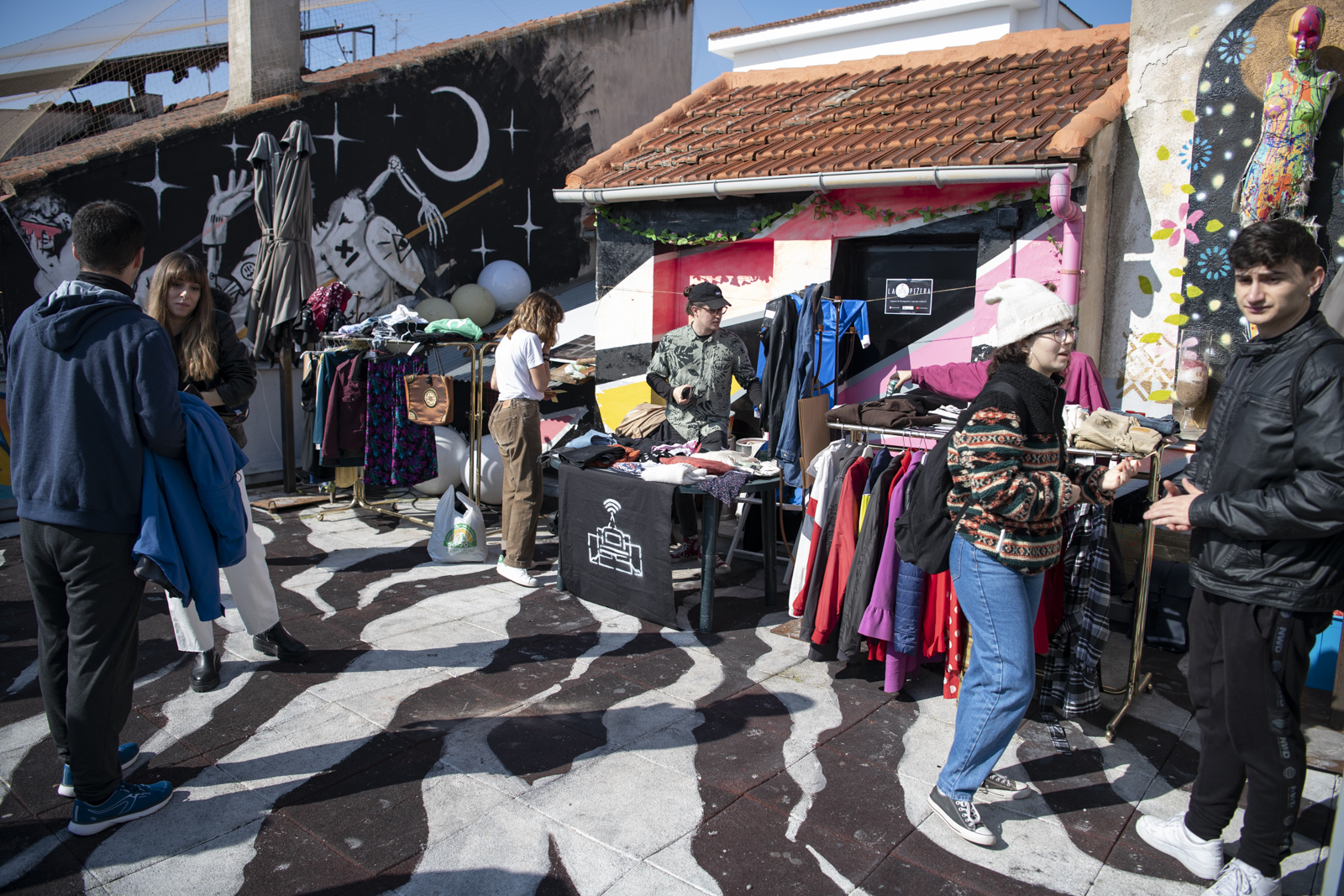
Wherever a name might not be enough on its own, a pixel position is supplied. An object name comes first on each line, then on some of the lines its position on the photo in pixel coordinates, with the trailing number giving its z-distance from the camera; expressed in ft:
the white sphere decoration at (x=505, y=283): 41.81
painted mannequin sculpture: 16.30
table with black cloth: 15.76
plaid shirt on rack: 12.36
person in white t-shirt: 18.11
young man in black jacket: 7.98
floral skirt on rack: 23.06
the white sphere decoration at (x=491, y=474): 25.07
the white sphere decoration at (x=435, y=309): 37.55
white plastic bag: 20.27
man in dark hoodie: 9.04
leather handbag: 21.93
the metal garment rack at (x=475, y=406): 22.54
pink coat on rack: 16.85
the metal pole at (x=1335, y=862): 7.09
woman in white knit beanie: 9.00
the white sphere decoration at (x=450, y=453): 24.94
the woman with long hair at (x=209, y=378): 12.55
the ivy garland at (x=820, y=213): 19.29
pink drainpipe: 18.13
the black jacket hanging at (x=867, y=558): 13.38
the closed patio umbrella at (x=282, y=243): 24.94
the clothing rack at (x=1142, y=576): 12.62
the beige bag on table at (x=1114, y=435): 11.96
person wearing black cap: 18.88
